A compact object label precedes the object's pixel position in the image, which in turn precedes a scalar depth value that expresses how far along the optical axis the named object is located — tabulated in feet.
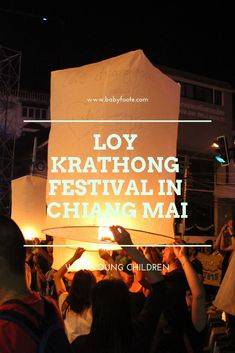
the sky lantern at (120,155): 12.66
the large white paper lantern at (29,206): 19.97
